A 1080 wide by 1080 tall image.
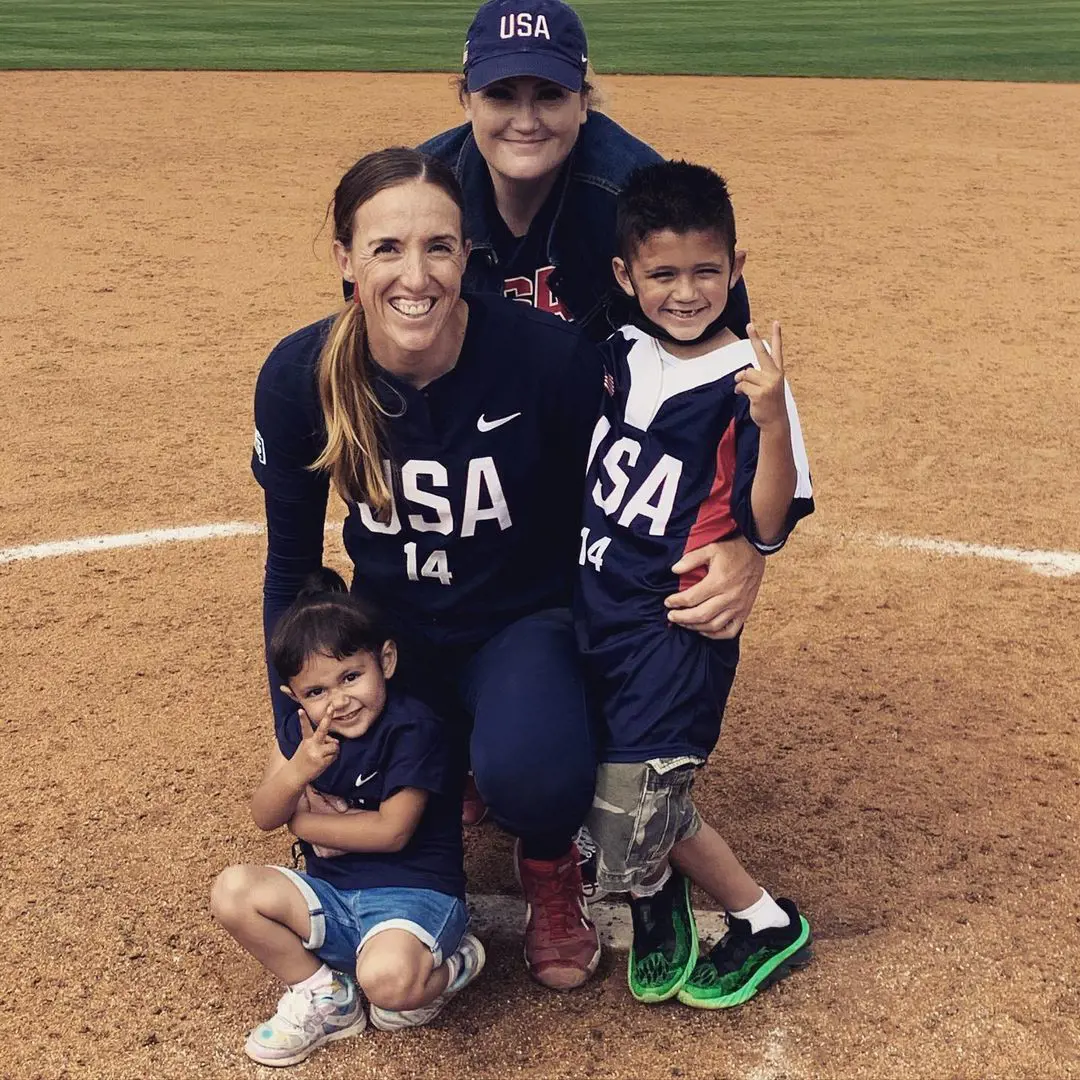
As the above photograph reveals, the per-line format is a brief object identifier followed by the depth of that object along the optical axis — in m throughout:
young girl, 2.96
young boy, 3.00
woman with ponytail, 3.09
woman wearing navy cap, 3.52
